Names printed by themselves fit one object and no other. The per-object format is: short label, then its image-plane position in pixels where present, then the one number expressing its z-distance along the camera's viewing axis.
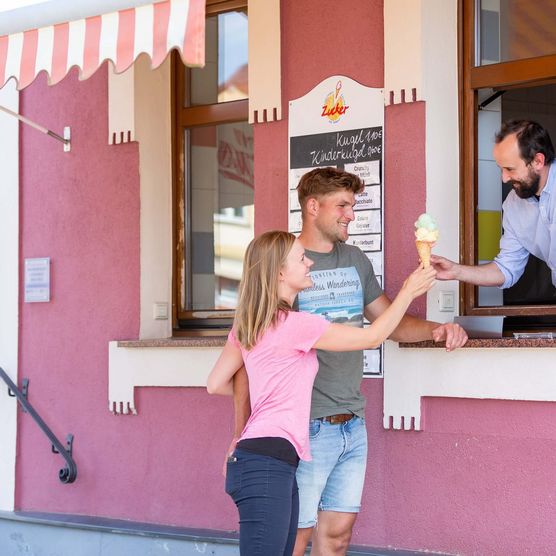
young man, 4.51
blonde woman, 3.95
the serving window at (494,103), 5.47
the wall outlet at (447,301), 5.43
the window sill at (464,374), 5.00
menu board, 5.63
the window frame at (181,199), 6.79
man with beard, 5.05
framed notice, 7.01
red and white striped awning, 4.64
